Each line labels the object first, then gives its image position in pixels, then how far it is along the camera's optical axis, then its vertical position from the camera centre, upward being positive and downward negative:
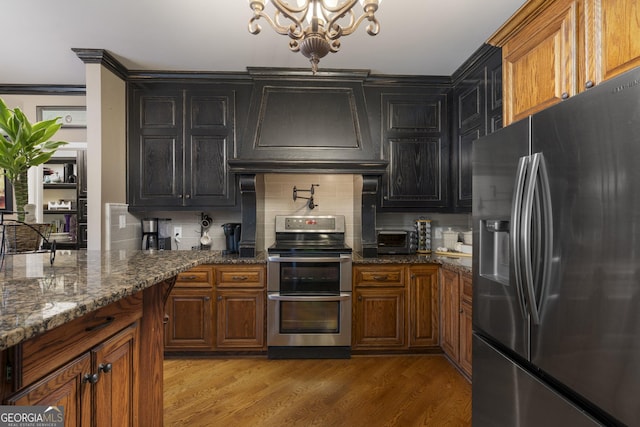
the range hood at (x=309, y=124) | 2.95 +0.83
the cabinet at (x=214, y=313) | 2.79 -0.90
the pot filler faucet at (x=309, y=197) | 3.32 +0.15
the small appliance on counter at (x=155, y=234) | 3.15 -0.23
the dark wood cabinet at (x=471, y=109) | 2.43 +0.86
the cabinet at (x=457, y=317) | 2.41 -0.86
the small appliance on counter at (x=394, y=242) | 3.14 -0.31
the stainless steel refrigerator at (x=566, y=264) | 0.92 -0.18
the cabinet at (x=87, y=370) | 0.76 -0.45
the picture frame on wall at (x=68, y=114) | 3.32 +1.03
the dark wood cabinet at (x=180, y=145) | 3.02 +0.64
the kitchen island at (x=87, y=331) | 0.71 -0.36
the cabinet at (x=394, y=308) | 2.83 -0.86
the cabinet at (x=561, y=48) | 1.25 +0.75
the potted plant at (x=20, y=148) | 1.24 +0.26
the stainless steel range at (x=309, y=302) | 2.78 -0.80
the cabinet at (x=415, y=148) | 3.11 +0.62
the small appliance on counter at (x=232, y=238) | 3.13 -0.26
